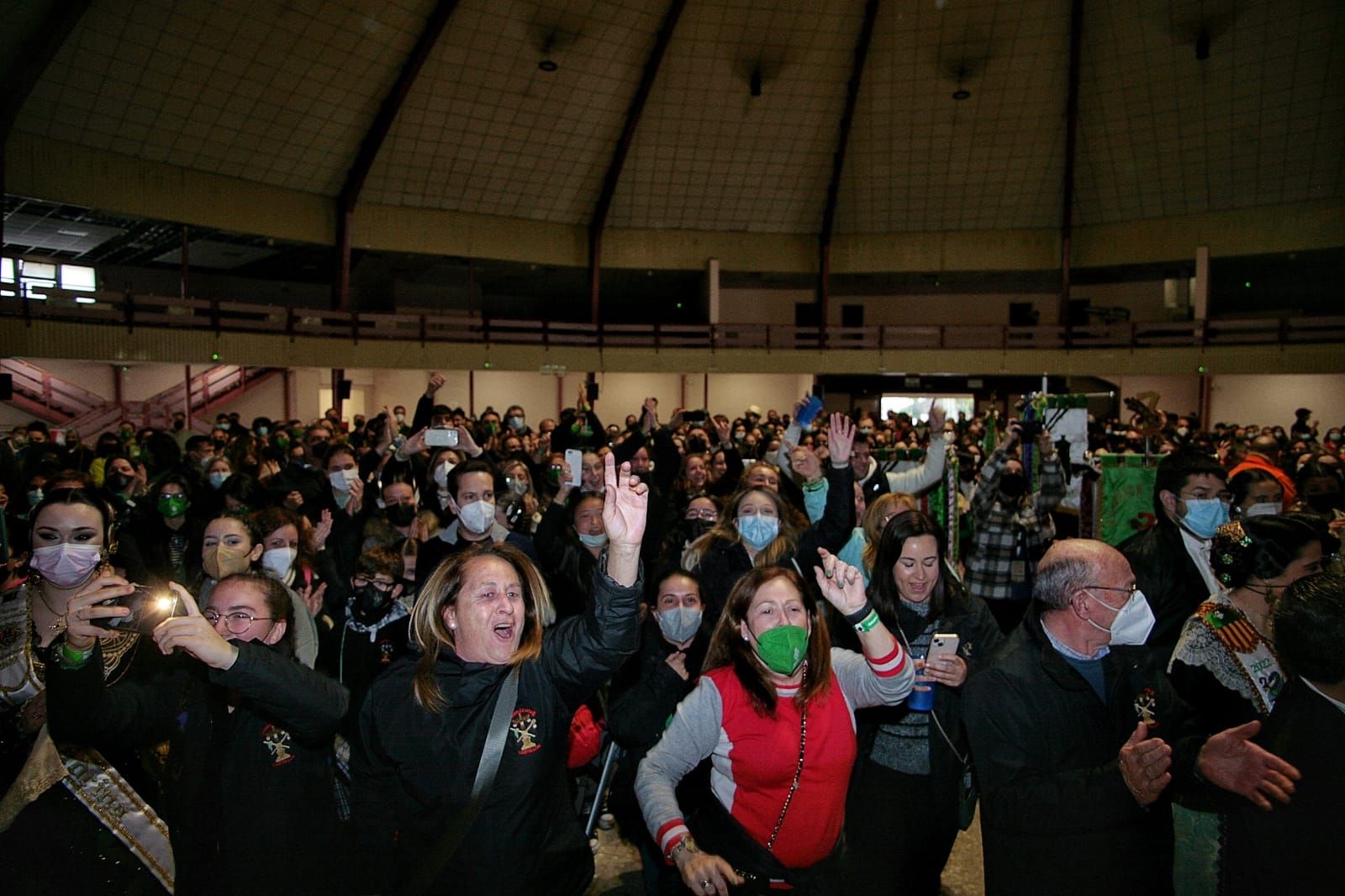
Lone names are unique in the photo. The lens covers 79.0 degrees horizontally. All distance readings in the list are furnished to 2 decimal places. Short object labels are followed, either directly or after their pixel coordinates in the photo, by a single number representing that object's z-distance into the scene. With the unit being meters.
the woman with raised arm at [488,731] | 2.27
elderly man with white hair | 2.24
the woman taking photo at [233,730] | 2.27
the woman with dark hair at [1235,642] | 2.60
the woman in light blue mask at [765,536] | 4.09
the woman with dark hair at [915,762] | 3.09
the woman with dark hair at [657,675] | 3.08
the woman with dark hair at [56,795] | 2.55
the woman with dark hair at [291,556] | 4.12
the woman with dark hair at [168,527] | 5.30
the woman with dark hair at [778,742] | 2.49
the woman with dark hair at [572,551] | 4.82
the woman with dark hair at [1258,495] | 4.11
